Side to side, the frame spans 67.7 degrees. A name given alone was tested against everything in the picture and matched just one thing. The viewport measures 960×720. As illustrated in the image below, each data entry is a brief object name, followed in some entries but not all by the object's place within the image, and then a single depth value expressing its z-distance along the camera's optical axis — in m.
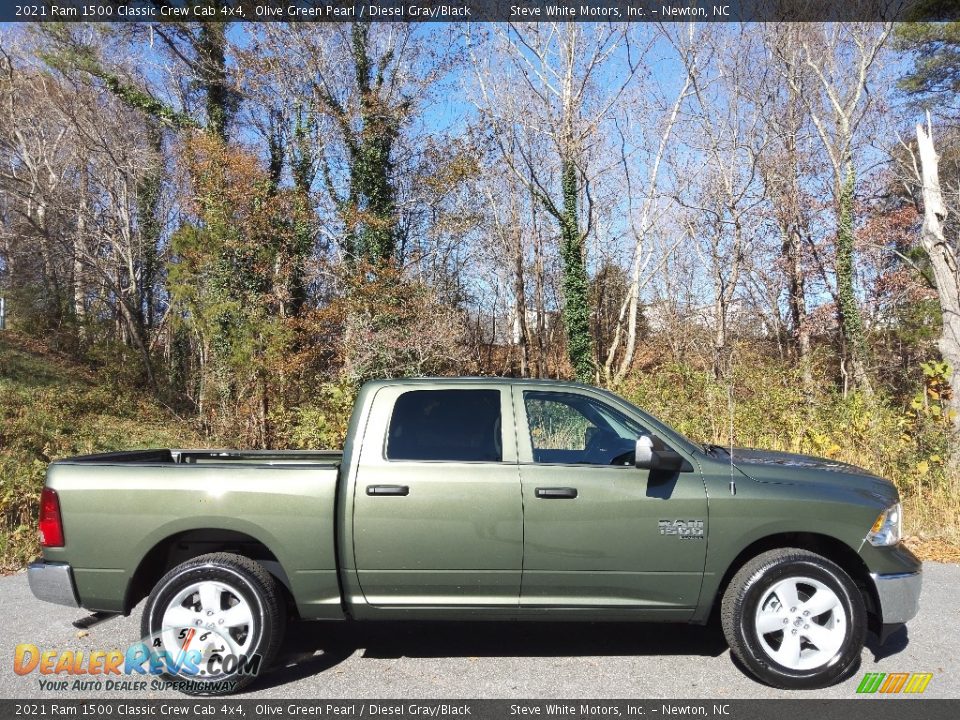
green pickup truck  4.17
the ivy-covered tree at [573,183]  20.84
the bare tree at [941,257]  11.08
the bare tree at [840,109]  23.83
